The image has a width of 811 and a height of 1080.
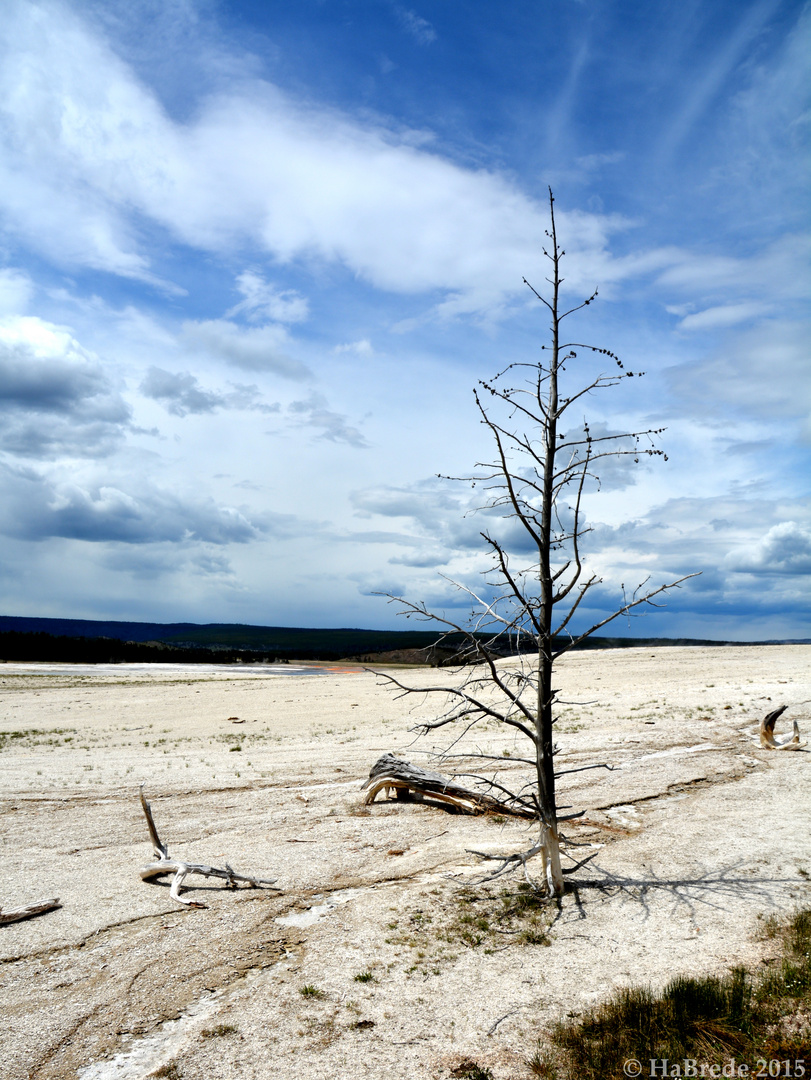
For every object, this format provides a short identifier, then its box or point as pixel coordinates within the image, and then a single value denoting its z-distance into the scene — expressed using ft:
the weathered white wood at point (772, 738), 51.25
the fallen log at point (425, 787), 39.55
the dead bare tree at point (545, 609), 25.27
